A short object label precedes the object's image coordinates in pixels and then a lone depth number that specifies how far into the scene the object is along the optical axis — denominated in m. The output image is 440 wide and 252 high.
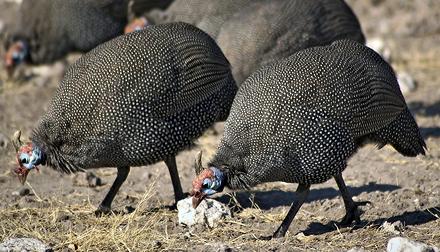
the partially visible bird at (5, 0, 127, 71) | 16.03
